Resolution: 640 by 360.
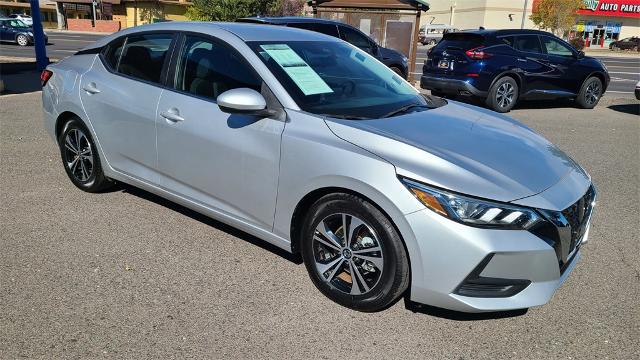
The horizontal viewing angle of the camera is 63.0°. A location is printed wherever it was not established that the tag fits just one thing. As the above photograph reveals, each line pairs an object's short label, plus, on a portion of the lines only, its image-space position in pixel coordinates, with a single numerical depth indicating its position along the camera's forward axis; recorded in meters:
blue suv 10.17
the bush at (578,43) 47.27
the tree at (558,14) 53.97
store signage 63.81
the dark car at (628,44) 52.31
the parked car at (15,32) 26.91
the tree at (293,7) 35.92
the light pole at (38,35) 13.65
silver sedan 2.64
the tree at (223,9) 18.91
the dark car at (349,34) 10.51
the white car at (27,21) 28.58
